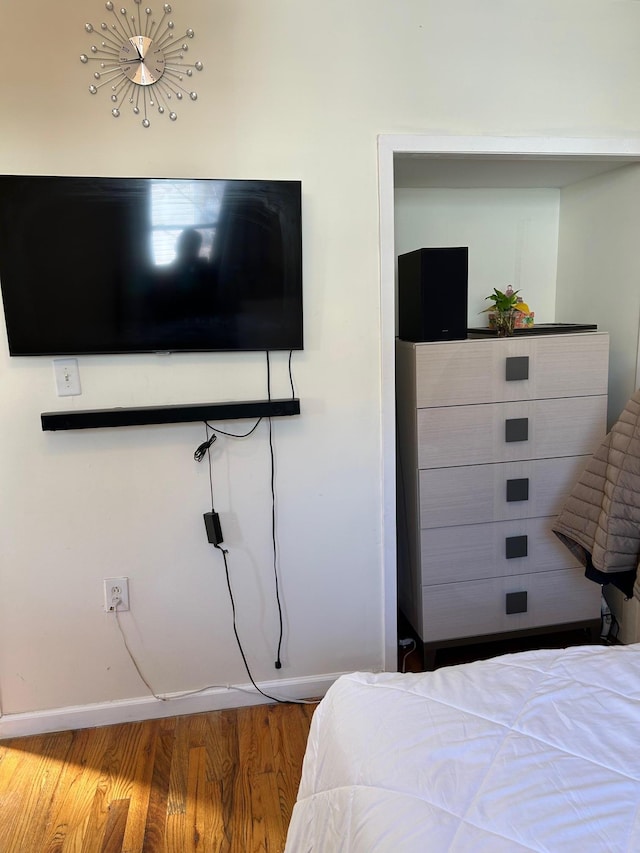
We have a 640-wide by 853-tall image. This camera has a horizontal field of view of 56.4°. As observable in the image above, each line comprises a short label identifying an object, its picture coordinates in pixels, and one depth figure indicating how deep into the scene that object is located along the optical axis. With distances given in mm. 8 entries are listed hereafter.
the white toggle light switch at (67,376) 1897
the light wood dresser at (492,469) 2146
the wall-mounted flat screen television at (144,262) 1778
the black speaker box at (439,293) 2076
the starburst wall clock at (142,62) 1758
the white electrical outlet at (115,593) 2055
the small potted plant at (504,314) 2273
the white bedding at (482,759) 873
